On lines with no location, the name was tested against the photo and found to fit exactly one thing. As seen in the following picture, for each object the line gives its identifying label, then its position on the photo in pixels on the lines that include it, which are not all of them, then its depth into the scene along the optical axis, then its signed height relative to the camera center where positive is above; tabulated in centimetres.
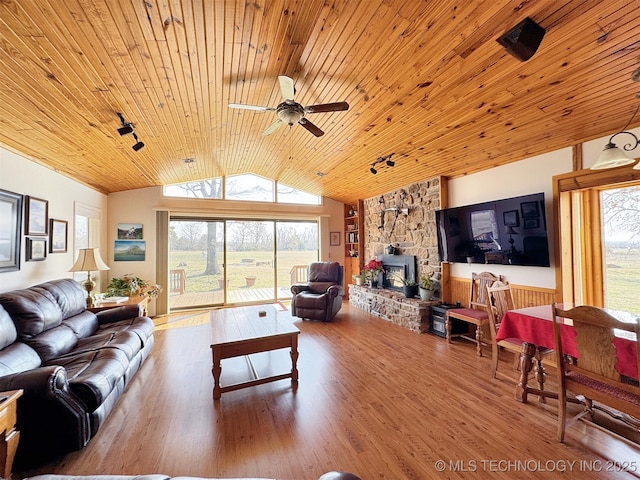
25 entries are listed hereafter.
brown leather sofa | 165 -92
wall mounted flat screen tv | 315 +15
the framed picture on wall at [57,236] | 342 +18
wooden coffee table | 243 -89
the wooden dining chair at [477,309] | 339 -94
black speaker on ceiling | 163 +127
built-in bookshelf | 674 +16
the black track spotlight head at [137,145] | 306 +119
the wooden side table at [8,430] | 143 -101
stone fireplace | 451 -3
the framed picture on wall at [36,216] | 296 +39
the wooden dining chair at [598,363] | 158 -79
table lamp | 354 -22
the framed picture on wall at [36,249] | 300 +0
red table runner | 164 -73
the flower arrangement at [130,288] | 455 -71
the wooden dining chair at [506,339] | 245 -93
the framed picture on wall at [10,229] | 260 +20
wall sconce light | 200 +64
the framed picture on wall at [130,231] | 529 +34
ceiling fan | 221 +122
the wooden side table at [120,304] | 346 -80
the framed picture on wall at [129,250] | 527 -5
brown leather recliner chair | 490 -94
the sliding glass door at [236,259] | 579 -30
